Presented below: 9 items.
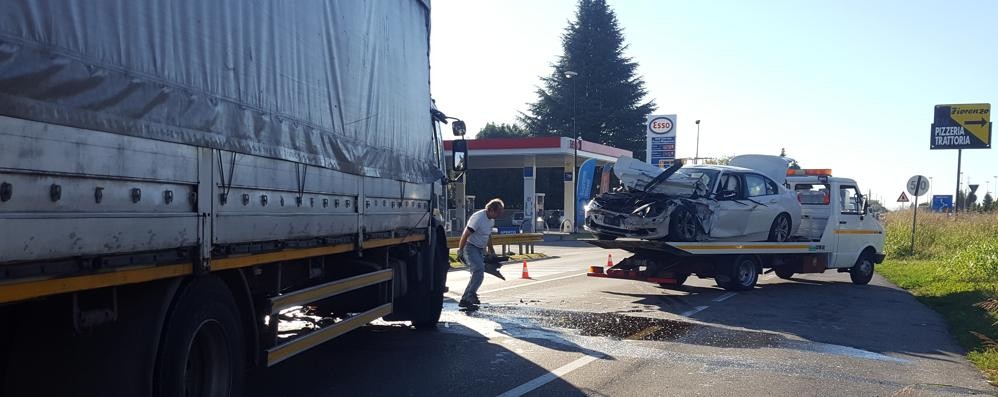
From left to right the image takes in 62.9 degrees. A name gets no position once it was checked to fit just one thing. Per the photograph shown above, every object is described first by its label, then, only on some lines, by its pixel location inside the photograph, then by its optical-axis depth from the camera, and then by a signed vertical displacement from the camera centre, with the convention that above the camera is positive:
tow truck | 13.57 -1.31
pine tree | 64.25 +6.69
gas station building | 43.16 +0.95
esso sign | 43.78 +2.74
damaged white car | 13.31 -0.49
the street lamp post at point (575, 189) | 41.87 -0.79
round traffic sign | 23.62 -0.15
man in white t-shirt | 11.21 -0.98
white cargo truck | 3.34 -0.10
